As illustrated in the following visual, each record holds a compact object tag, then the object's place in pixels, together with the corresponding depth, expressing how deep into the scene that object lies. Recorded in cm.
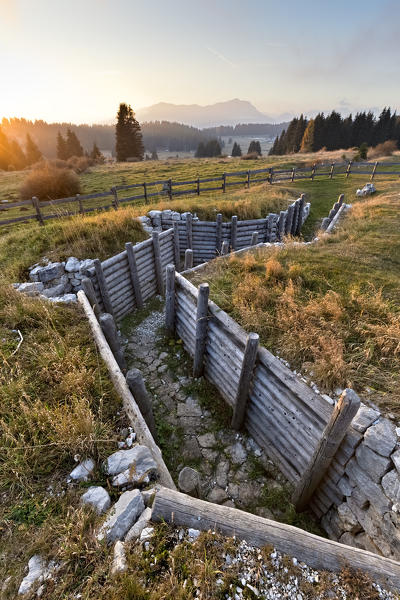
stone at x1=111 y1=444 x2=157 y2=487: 282
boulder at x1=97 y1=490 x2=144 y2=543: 232
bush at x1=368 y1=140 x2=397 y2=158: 4084
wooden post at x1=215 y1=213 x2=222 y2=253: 1118
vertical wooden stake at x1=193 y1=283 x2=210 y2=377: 562
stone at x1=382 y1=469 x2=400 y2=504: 311
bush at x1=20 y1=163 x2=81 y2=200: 2645
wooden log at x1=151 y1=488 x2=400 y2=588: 224
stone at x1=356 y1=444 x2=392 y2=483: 326
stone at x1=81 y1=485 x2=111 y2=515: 258
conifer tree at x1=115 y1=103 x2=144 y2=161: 5047
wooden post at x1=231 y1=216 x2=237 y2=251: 1132
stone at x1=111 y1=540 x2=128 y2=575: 207
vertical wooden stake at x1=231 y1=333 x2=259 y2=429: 447
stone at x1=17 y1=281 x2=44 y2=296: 636
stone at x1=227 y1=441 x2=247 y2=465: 525
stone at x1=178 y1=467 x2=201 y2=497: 356
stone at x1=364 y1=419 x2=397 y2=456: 326
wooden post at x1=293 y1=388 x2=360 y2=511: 314
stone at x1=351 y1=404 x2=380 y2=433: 348
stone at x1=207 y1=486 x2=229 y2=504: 474
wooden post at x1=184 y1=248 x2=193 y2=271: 883
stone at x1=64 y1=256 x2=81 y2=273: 791
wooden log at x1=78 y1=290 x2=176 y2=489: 312
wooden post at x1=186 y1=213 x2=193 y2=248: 1106
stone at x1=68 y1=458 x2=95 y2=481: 288
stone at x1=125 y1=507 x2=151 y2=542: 230
